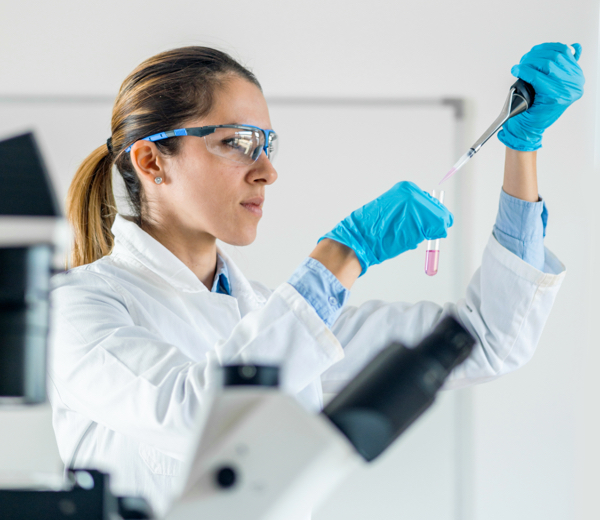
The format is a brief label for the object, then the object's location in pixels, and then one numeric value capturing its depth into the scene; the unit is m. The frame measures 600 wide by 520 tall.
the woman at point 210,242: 1.38
